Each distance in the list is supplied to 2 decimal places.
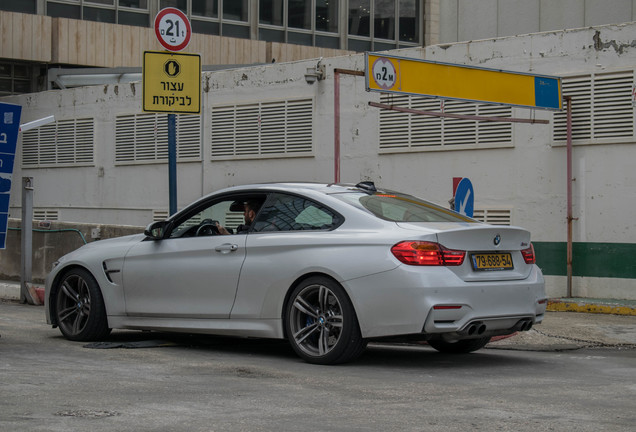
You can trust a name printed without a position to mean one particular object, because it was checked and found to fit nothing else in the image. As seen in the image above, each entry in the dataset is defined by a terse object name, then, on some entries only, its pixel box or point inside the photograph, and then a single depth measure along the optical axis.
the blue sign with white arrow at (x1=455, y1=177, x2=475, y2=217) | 12.62
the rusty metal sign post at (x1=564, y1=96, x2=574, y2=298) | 15.63
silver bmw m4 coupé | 7.93
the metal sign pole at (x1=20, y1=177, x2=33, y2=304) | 14.81
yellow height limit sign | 13.12
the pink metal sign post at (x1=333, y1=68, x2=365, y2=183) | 13.73
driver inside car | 9.20
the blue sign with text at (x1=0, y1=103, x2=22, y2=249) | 9.95
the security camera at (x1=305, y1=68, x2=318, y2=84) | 19.44
